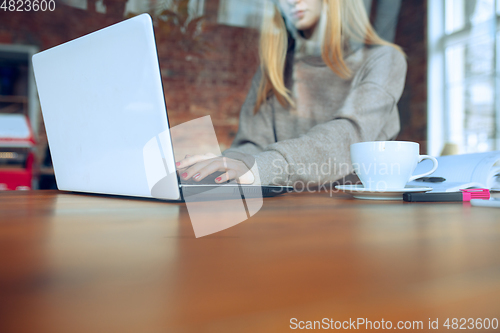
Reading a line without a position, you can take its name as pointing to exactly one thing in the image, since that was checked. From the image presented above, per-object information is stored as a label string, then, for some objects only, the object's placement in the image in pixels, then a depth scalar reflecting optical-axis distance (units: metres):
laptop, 0.35
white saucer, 0.41
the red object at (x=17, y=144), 2.71
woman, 0.82
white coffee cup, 0.44
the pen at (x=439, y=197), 0.39
